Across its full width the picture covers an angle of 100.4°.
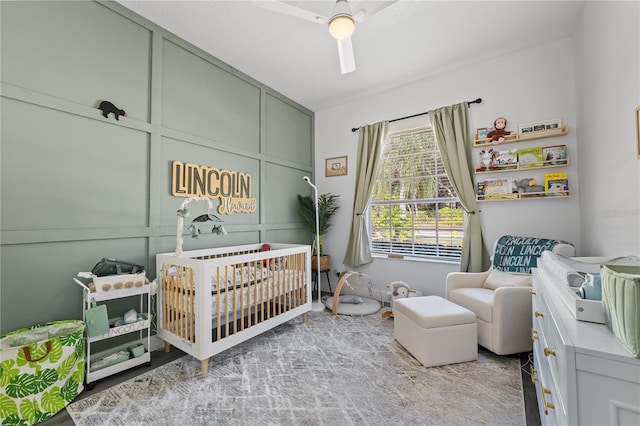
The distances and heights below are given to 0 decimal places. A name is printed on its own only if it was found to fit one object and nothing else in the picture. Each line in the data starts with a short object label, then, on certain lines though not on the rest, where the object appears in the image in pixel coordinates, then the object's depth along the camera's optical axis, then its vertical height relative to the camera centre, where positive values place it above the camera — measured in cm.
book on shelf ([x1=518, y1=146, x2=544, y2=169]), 264 +61
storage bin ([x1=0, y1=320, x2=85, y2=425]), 138 -83
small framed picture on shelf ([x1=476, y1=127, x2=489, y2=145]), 291 +91
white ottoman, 194 -87
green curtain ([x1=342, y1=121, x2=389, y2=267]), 361 +48
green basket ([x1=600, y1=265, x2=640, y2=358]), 67 -24
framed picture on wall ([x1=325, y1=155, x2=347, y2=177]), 396 +80
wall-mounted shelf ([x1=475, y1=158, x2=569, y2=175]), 256 +51
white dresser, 65 -42
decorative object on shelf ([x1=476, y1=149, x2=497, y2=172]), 287 +64
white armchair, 203 -64
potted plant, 383 +11
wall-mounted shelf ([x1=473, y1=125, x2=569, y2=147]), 253 +82
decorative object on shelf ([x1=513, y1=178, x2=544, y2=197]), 265 +30
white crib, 187 -61
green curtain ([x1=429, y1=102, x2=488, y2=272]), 291 +54
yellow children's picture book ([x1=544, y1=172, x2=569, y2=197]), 253 +32
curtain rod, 295 +130
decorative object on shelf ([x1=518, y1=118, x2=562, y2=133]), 258 +91
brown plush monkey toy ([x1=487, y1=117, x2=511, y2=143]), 281 +92
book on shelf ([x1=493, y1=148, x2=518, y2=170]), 276 +62
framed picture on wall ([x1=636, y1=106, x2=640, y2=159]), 134 +46
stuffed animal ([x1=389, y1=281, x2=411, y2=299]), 290 -78
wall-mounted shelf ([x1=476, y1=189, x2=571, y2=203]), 252 +22
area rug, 148 -109
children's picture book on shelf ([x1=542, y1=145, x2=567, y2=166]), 254 +61
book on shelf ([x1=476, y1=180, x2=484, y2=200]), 292 +30
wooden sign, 251 +36
